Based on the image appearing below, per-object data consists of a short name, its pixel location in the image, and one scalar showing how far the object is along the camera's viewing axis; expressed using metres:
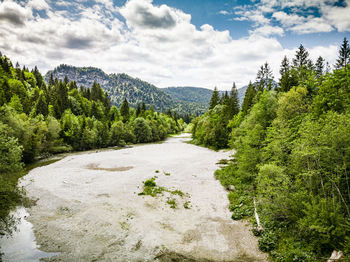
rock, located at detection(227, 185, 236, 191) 26.98
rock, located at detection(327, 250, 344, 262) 10.36
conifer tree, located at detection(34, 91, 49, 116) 64.81
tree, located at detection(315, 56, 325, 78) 61.69
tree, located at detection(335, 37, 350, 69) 51.16
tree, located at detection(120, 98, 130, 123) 102.38
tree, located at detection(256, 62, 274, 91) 71.31
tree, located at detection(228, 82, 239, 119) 66.56
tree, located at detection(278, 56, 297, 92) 39.34
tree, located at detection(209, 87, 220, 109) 87.56
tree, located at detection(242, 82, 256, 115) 58.50
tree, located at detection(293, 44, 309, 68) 57.56
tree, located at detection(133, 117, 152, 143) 87.19
